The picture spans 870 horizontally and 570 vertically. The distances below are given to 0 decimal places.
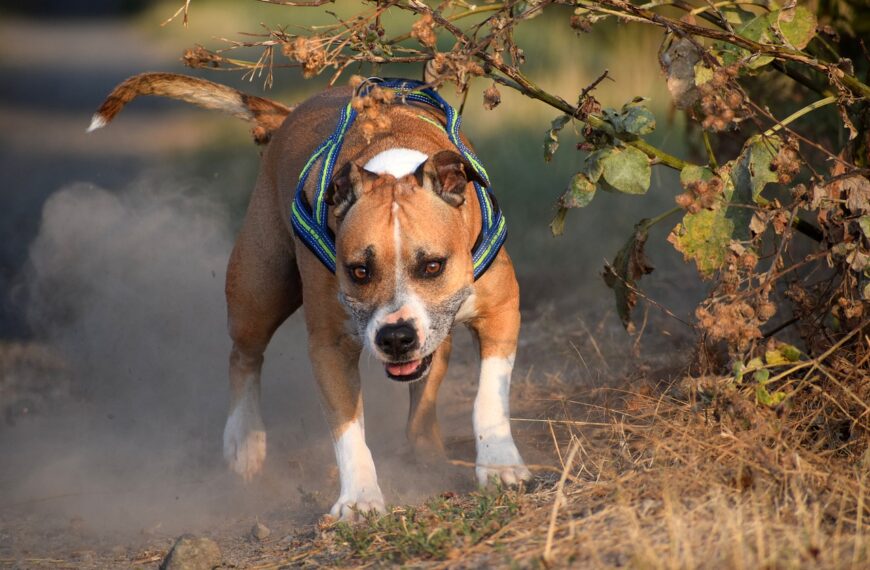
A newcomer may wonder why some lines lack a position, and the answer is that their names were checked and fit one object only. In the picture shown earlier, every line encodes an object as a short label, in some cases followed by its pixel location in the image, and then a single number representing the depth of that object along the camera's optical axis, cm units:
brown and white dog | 888
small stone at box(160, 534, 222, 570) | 840
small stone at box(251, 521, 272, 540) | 934
